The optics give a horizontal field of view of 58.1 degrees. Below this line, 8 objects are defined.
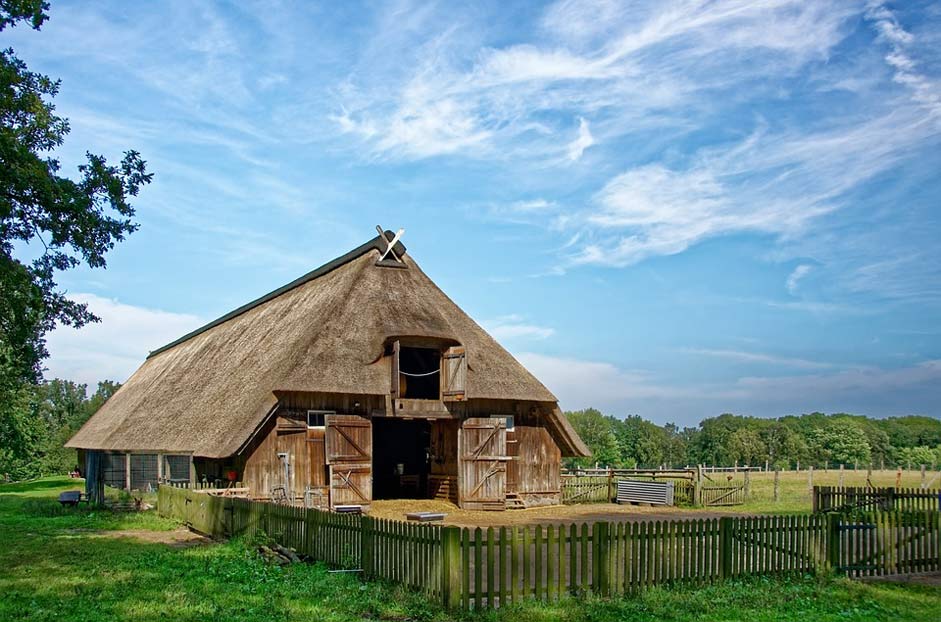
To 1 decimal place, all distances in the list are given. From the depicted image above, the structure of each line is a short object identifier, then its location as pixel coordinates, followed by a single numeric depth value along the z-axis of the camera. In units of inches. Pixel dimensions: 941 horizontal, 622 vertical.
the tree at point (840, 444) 3890.3
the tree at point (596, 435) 3757.4
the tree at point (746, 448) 3996.1
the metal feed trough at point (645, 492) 1279.5
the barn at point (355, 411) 1034.1
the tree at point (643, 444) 4173.2
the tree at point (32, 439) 1686.8
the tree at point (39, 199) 738.8
